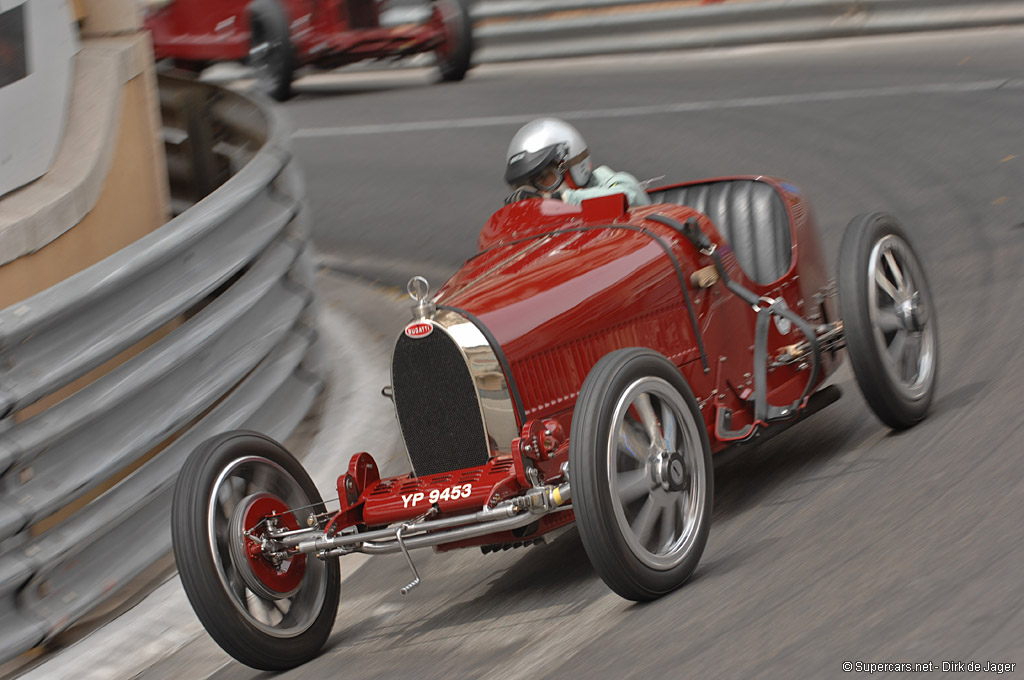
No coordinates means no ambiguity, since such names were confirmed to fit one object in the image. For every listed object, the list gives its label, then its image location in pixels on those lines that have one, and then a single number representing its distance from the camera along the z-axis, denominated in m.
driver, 12.02
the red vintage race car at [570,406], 9.16
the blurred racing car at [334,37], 33.91
